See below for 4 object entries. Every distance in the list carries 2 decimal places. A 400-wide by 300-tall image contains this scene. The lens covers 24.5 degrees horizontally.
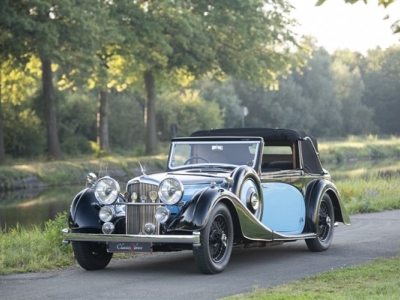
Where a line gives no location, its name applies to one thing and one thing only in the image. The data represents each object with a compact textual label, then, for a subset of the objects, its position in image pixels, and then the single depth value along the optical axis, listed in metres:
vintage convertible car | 10.60
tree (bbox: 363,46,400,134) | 99.75
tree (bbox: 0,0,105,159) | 33.66
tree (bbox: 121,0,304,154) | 40.62
